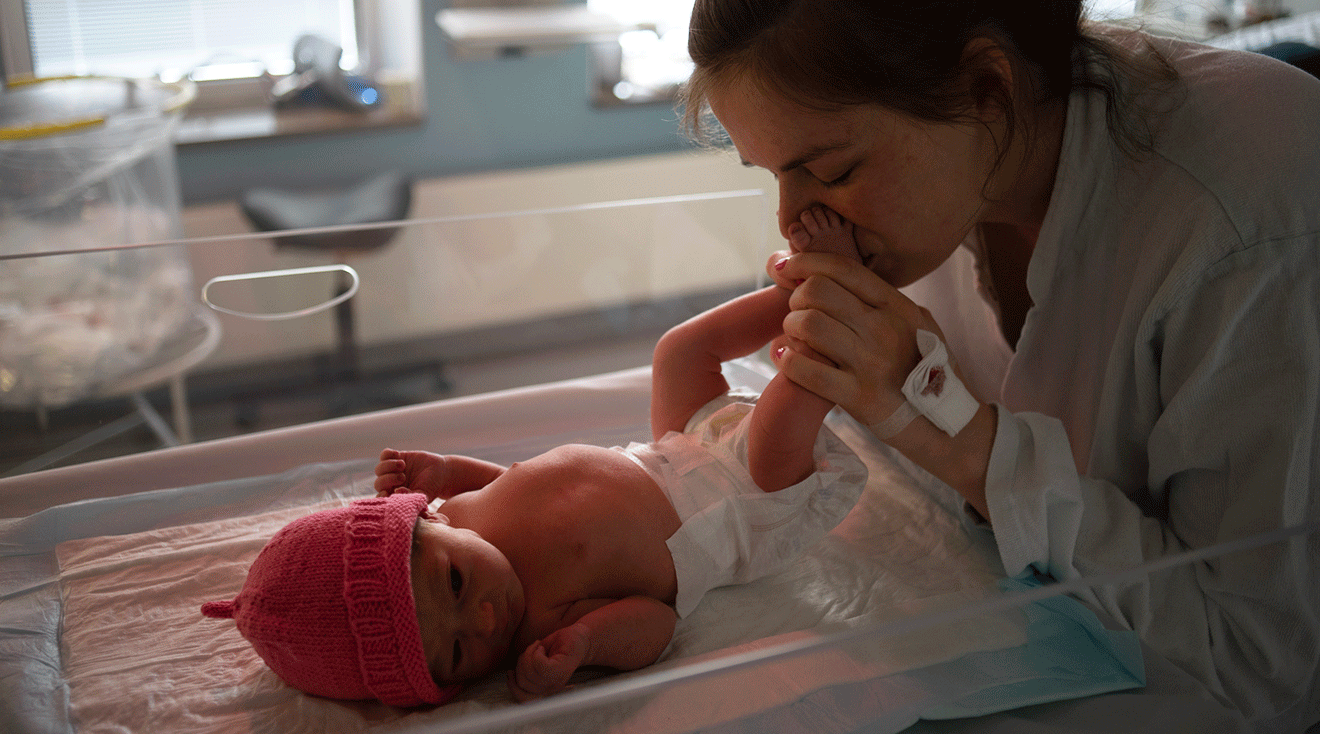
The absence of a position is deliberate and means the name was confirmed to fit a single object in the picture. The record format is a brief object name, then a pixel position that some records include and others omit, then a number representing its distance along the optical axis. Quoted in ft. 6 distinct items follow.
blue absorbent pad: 2.46
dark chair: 8.06
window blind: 8.61
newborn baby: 2.58
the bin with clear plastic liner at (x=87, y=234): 4.11
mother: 2.48
